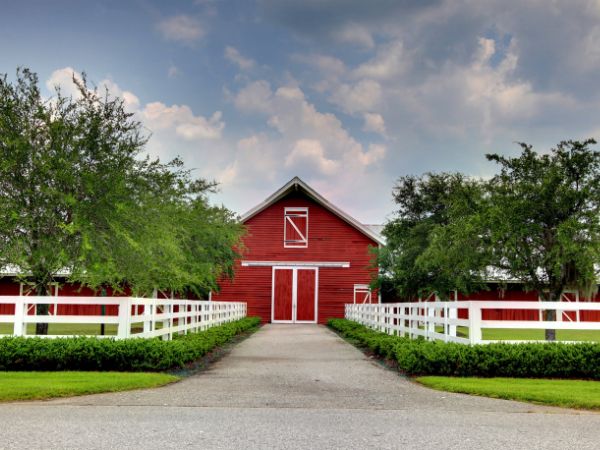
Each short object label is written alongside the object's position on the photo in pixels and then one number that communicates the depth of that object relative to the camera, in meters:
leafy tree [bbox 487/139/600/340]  18.34
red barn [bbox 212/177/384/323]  34.84
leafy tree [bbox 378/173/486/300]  20.66
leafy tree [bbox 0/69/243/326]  14.02
